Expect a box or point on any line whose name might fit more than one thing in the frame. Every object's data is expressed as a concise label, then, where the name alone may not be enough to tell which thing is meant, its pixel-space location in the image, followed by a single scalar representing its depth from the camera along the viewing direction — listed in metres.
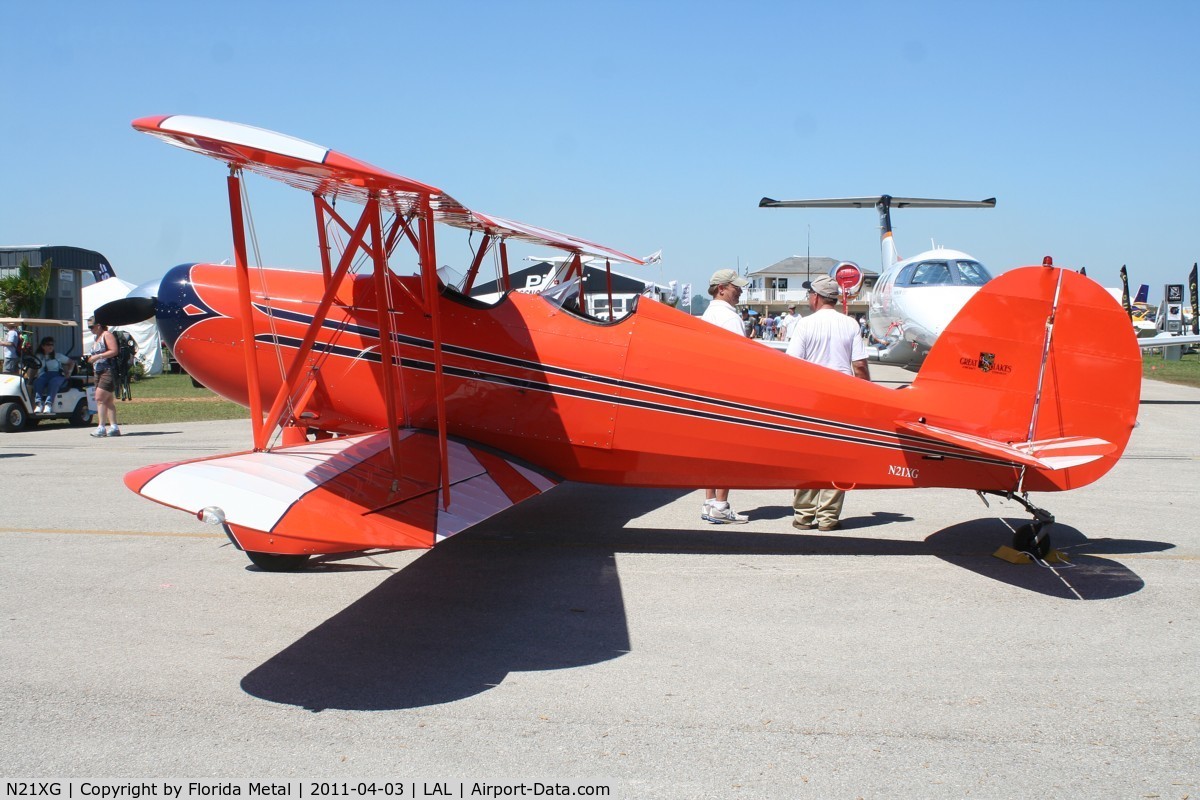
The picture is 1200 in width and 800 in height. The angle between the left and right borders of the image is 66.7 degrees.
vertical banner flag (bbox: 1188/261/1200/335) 46.38
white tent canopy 29.14
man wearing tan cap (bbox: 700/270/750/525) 7.87
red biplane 6.03
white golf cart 14.88
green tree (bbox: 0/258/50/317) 31.20
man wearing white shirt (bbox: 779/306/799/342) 36.97
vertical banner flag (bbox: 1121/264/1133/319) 31.64
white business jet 16.36
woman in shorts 13.46
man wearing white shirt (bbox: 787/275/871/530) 7.47
